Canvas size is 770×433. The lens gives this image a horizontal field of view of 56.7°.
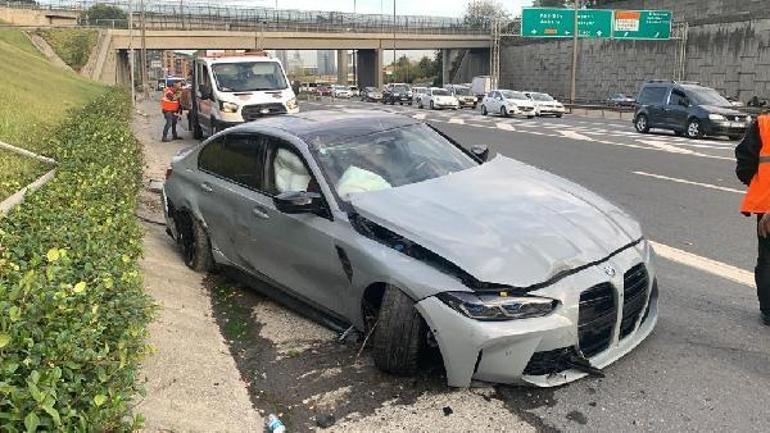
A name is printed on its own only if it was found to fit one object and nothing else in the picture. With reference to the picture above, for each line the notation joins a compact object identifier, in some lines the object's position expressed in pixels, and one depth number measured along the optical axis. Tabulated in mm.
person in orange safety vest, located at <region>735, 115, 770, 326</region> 4492
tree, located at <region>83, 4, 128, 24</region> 72250
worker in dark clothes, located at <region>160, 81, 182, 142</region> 18594
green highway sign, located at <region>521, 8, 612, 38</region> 44688
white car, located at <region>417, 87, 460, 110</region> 43719
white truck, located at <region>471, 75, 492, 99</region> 58162
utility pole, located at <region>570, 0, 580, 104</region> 41531
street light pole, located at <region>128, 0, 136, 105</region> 38731
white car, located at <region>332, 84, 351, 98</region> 70856
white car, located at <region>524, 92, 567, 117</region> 34469
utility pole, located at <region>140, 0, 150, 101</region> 51969
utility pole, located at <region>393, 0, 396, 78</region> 73812
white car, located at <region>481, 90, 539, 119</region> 33562
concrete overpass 63625
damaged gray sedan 3539
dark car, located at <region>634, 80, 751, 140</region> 20438
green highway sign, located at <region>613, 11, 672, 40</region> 43969
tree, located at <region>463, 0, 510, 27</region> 102162
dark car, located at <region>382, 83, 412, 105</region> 52625
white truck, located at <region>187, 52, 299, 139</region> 16125
